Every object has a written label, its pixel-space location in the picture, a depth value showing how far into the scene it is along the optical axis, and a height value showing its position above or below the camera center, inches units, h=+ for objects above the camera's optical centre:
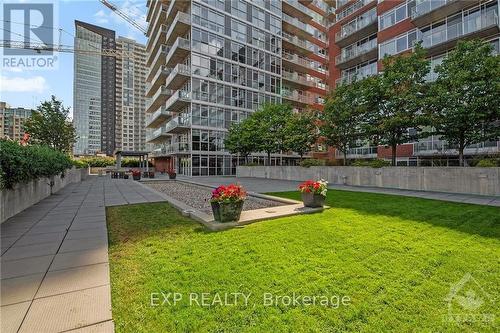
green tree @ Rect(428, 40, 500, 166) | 486.9 +150.3
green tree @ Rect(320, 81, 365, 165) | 722.8 +159.8
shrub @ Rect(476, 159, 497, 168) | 491.2 +9.8
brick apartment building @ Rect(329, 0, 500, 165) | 815.1 +558.2
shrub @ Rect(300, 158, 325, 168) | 872.2 +20.5
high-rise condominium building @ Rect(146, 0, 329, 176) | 1348.4 +639.3
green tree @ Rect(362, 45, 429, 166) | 597.0 +182.7
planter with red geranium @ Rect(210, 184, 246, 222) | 256.1 -36.5
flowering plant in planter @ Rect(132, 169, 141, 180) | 1028.5 -28.5
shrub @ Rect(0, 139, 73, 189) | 278.4 +8.0
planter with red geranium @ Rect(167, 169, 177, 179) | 1112.2 -26.9
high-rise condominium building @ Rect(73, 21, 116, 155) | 4608.8 +1450.4
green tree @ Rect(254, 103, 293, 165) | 1069.8 +193.1
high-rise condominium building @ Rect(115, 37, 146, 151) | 4745.1 +1426.5
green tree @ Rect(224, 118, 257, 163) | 1159.6 +150.0
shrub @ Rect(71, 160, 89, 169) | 1061.0 +19.3
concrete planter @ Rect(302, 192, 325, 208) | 334.6 -42.8
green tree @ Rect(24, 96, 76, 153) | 926.4 +170.1
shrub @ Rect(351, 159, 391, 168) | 676.7 +12.8
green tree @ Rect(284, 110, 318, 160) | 927.0 +143.2
